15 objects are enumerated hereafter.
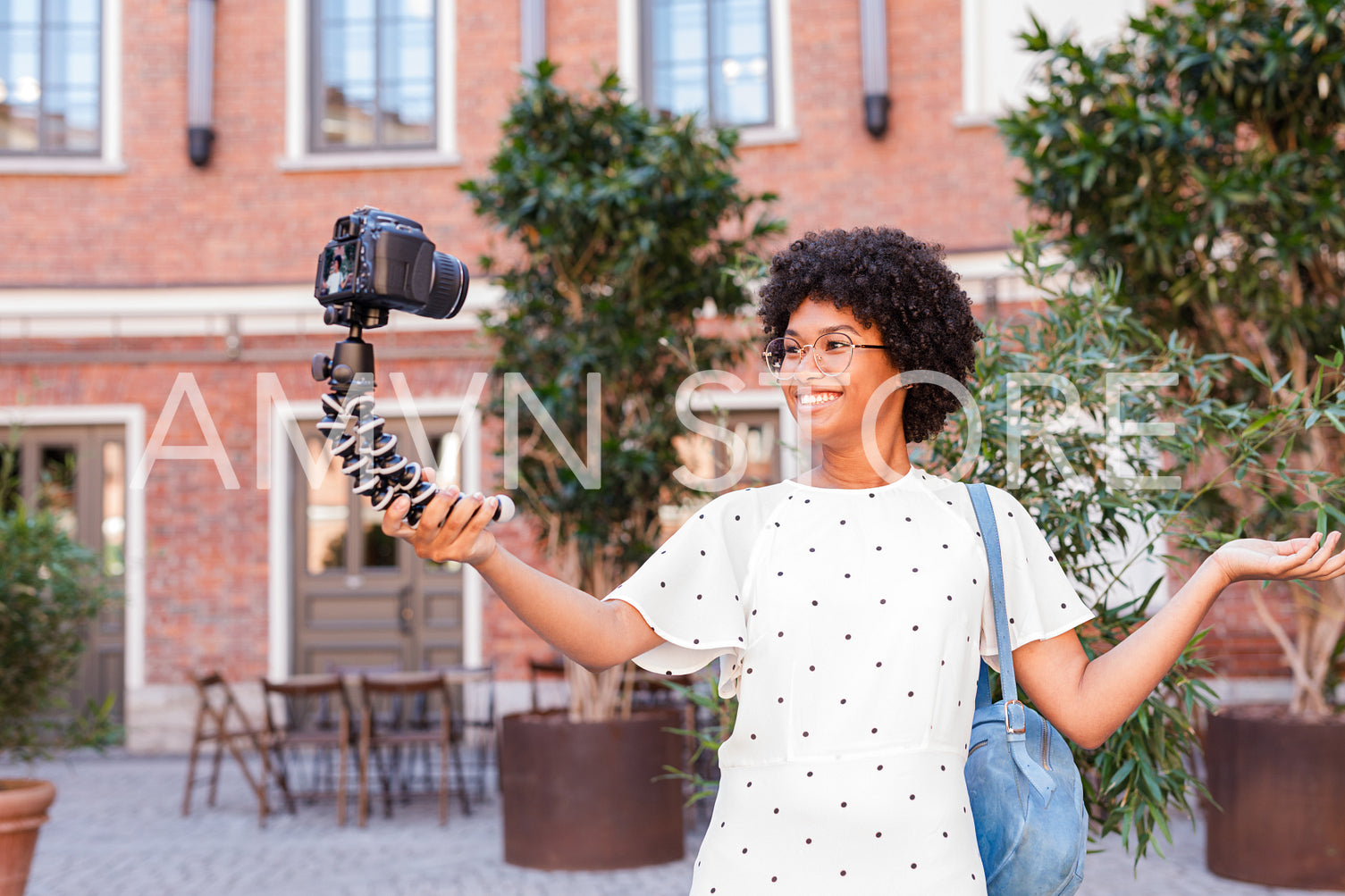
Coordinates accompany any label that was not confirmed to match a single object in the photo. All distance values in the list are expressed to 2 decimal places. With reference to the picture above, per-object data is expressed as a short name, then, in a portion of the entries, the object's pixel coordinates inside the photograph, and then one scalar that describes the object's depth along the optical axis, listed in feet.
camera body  4.52
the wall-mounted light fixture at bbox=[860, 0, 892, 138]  32.37
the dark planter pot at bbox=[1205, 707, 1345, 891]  17.26
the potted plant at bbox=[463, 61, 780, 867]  18.80
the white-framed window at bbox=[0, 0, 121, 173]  34.45
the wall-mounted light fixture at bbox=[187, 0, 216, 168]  33.60
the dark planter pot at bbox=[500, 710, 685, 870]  18.67
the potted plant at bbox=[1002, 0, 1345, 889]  17.35
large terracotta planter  15.55
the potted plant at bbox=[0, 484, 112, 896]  16.43
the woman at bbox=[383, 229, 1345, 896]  5.25
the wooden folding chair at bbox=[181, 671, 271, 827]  23.63
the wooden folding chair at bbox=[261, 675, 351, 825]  23.54
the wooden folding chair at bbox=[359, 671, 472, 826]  22.97
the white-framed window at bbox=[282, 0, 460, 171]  34.47
